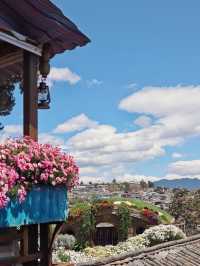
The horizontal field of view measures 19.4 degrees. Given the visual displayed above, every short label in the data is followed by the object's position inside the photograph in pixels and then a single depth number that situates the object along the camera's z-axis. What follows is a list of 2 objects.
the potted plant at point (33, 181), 6.07
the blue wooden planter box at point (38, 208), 6.13
